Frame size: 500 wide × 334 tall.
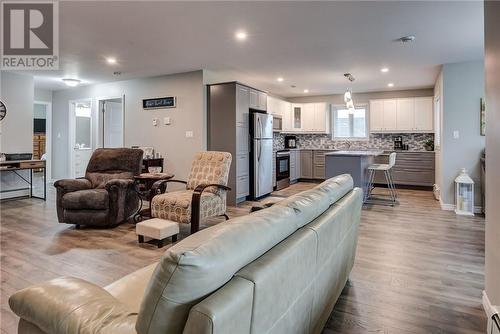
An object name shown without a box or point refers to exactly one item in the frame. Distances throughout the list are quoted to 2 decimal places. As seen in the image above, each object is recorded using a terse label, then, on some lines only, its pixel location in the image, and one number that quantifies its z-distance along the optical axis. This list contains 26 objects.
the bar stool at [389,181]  5.72
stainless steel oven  7.25
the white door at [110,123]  7.25
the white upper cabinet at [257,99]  5.99
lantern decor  4.81
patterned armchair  3.50
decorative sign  6.06
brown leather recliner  3.88
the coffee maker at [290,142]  8.92
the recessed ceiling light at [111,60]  4.95
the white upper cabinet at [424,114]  7.35
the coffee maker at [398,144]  7.93
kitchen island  5.44
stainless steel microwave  7.83
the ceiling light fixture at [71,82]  6.44
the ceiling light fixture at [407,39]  3.91
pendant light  5.65
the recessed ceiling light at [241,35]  3.77
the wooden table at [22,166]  5.57
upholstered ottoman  3.30
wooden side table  4.11
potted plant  7.43
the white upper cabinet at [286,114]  8.46
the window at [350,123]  8.49
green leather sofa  0.79
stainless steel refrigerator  5.91
